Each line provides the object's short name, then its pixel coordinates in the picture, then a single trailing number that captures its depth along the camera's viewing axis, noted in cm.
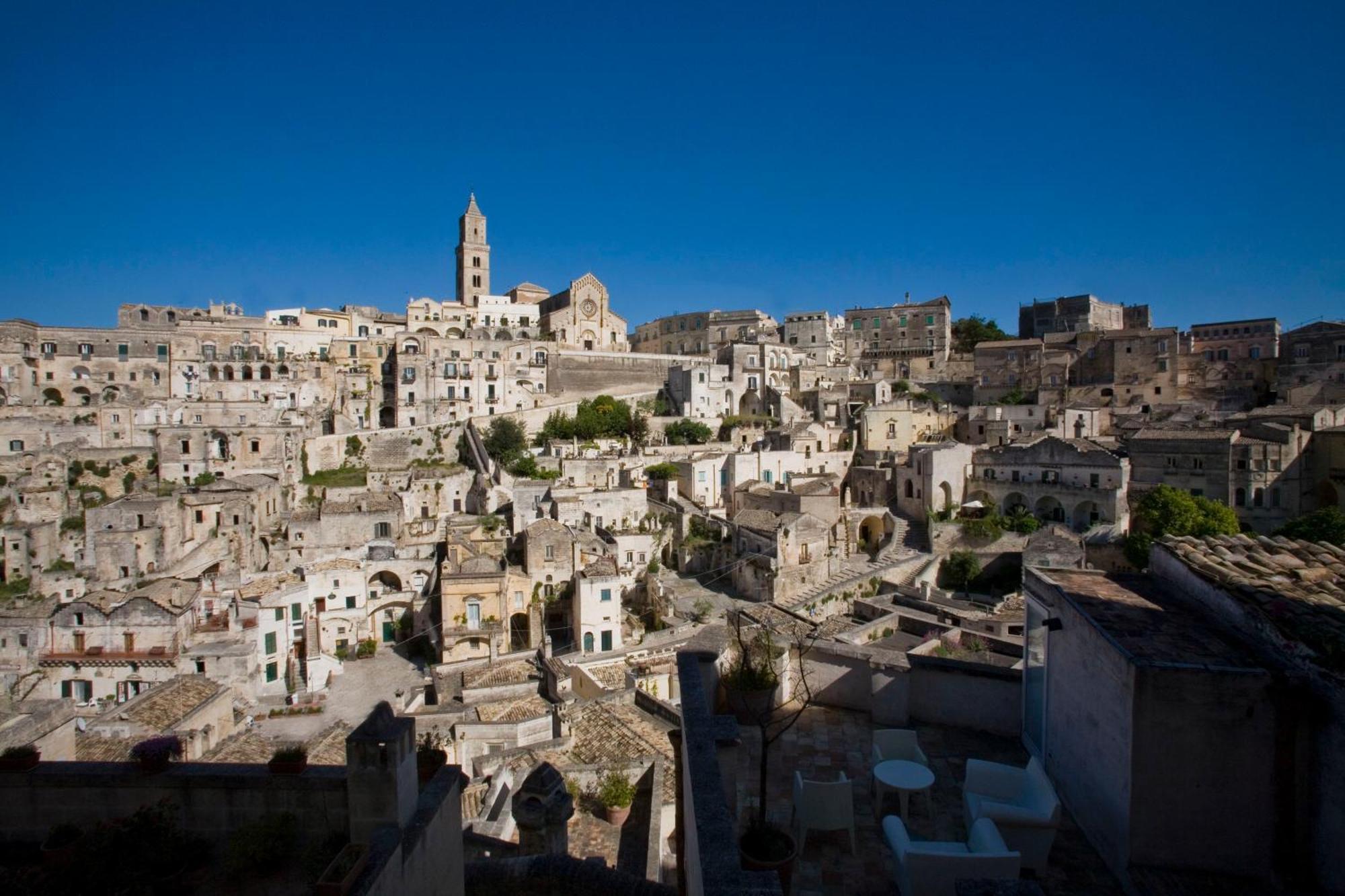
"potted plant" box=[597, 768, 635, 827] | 1116
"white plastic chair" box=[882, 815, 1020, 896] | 424
